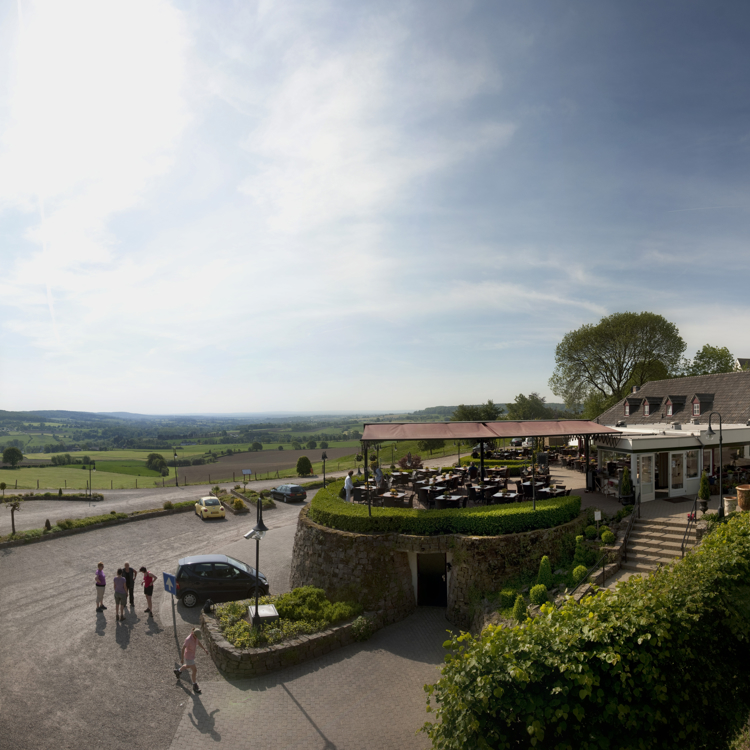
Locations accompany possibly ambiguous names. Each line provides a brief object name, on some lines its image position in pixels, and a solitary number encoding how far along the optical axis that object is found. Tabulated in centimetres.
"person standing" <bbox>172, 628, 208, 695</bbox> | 1177
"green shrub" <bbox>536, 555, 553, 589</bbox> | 1471
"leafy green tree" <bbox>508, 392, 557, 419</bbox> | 8169
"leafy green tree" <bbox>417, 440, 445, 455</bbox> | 5801
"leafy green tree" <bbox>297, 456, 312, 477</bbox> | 5062
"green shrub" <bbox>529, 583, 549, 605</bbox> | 1333
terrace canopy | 1841
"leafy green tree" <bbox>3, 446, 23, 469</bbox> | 6462
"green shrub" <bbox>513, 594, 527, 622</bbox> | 1264
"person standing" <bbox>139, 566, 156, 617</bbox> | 1661
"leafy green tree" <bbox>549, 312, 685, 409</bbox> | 5259
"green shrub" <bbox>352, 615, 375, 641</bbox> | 1472
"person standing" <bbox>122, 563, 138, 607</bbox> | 1669
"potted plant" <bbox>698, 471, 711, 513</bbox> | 1691
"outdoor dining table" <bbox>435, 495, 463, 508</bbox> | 1911
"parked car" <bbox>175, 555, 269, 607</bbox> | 1731
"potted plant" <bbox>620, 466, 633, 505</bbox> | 1962
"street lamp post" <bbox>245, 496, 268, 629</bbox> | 1352
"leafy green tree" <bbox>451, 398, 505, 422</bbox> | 5667
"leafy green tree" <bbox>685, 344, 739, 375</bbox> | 5909
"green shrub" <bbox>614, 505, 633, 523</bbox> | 1751
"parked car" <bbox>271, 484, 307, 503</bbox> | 3744
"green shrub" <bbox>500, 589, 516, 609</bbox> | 1450
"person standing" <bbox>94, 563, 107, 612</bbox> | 1650
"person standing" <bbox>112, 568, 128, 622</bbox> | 1586
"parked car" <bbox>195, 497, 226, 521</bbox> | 3164
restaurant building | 2059
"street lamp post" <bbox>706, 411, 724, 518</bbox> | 1590
